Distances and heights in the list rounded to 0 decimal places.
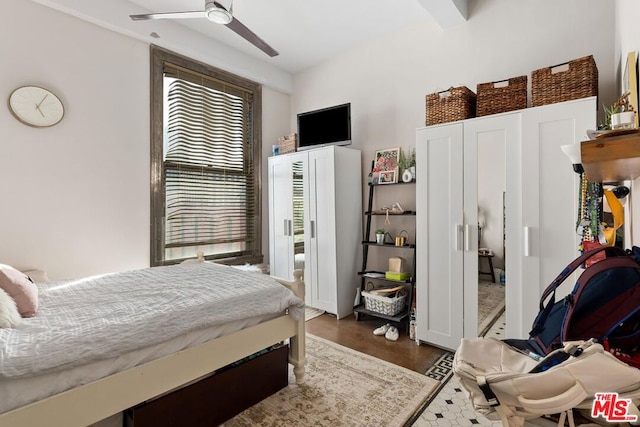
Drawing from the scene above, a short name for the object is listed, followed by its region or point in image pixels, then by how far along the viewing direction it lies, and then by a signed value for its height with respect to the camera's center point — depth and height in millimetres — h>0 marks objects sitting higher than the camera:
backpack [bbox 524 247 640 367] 945 -317
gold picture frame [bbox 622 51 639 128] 1269 +579
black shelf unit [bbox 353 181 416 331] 3094 -685
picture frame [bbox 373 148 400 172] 3377 +612
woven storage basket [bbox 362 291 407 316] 3092 -919
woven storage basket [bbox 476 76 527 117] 2318 +913
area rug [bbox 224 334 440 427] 1804 -1202
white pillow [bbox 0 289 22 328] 1347 -438
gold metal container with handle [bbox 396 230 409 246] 3209 -277
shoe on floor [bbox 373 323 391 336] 2996 -1146
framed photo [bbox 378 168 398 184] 3301 +404
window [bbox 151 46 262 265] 3186 +618
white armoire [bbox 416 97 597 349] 2076 +19
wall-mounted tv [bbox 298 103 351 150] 3498 +1044
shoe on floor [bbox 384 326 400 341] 2885 -1150
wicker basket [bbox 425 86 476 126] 2541 +927
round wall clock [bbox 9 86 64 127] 2357 +879
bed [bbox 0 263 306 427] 1167 -581
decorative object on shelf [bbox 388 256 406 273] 3238 -536
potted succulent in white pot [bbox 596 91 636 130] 1166 +362
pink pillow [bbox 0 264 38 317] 1530 -387
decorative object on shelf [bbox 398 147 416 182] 3152 +533
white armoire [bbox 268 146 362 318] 3418 -82
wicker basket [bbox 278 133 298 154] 3898 +916
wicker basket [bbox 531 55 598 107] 2023 +900
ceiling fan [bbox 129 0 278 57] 2049 +1401
